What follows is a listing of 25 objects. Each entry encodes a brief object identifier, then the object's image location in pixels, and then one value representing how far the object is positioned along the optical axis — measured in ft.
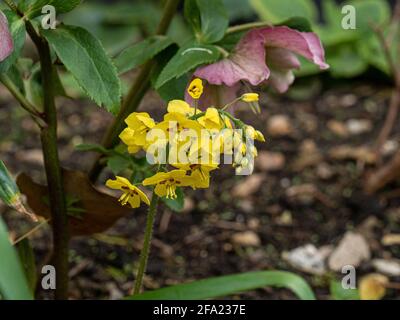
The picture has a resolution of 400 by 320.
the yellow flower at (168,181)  1.78
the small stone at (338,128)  3.15
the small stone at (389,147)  2.98
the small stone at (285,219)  2.68
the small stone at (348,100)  3.42
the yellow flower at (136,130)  1.80
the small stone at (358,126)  3.17
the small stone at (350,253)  2.53
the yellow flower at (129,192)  1.81
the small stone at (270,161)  2.92
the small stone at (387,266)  2.50
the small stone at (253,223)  2.66
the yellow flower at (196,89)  1.80
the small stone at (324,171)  2.87
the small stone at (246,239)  2.59
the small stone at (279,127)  3.16
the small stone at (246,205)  2.74
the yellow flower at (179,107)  1.77
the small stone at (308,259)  2.52
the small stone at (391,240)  2.61
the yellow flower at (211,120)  1.76
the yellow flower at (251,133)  1.78
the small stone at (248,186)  2.80
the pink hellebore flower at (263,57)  1.95
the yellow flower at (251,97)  1.82
